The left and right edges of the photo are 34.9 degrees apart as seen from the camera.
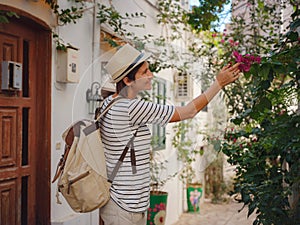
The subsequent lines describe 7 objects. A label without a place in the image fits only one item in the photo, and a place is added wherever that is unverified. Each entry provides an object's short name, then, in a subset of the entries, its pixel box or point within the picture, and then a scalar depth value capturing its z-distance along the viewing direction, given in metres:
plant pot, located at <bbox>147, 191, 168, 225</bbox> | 6.22
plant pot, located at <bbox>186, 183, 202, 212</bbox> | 9.11
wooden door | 3.59
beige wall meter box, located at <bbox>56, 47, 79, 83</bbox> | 4.15
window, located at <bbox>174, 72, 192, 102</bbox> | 7.06
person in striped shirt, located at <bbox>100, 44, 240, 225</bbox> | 2.50
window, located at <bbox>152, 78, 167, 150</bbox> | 6.39
